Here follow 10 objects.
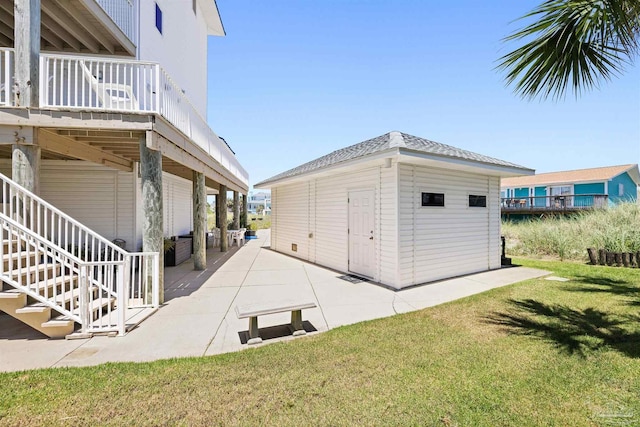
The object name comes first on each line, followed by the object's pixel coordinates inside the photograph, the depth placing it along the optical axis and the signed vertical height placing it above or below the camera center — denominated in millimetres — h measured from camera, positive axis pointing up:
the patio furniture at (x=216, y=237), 15339 -1331
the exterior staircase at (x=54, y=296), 3912 -1220
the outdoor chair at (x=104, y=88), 5100 +2533
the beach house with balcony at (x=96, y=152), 4172 +1500
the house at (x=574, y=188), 20922 +2218
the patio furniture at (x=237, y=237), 15469 -1328
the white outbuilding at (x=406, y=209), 6605 +103
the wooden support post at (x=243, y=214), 21783 -67
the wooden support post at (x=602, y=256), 9086 -1455
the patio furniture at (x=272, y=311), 3858 -1399
